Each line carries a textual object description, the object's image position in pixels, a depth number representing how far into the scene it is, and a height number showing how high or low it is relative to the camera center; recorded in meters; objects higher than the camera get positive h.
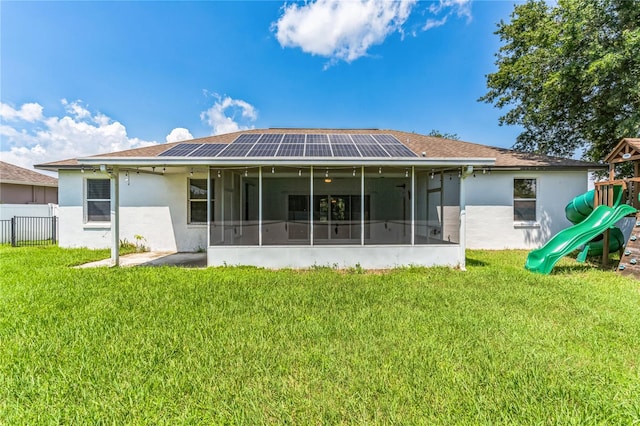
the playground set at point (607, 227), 7.16 -0.36
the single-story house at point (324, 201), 7.50 +0.36
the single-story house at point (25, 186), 16.28 +1.71
